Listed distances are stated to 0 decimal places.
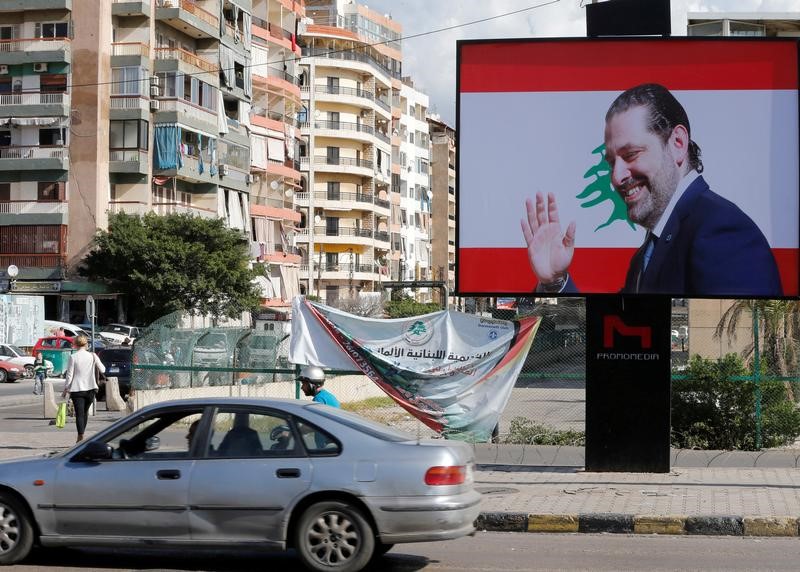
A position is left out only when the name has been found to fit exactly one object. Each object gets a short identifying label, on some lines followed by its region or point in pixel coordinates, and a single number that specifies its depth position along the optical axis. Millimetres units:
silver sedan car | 8594
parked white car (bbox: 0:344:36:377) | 44375
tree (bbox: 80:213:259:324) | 56344
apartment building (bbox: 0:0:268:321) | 57312
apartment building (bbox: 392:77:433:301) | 109938
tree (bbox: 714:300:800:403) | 20234
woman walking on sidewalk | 17203
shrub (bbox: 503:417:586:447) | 17734
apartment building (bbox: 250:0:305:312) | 71875
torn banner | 16188
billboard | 13812
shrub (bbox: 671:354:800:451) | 17109
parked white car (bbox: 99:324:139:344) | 52469
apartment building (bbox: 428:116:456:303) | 123250
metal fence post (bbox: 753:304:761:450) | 16250
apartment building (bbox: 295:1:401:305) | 92500
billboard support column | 14336
